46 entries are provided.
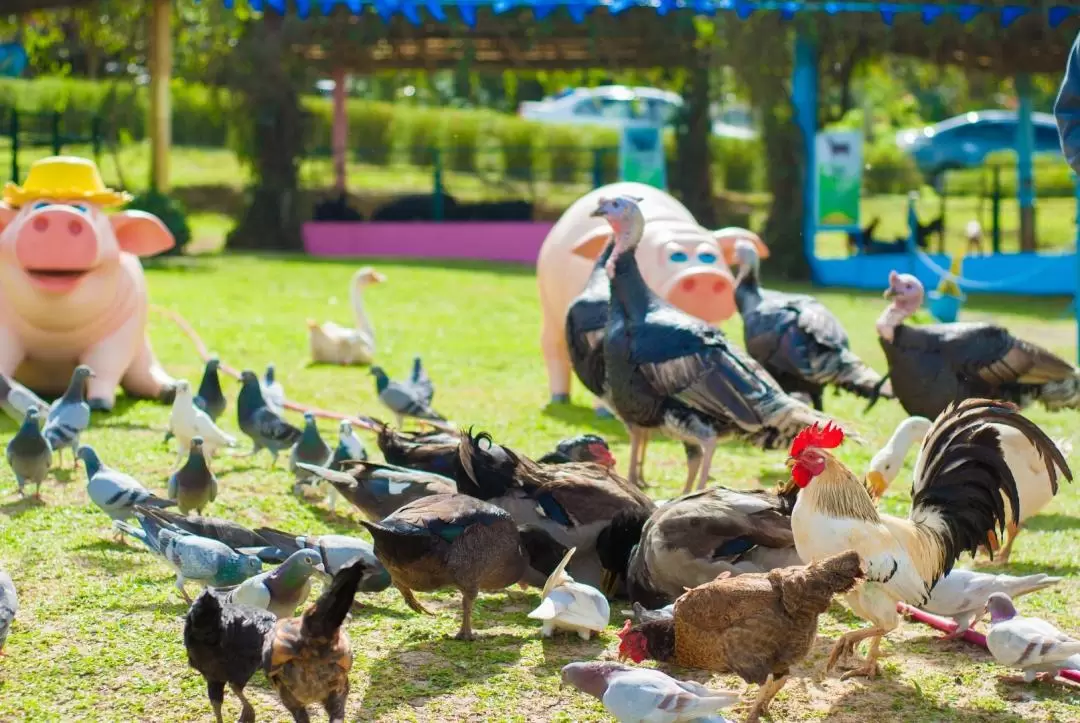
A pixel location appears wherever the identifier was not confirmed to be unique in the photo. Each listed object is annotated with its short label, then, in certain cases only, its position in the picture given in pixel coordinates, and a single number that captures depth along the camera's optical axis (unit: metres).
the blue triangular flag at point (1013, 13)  18.95
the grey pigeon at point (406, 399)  8.52
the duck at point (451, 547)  5.07
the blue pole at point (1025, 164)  21.42
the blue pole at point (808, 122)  20.33
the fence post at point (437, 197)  22.46
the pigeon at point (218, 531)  5.57
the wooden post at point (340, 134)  23.27
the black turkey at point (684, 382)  6.96
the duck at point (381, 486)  5.94
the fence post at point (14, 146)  19.64
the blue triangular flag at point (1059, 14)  18.70
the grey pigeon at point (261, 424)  7.60
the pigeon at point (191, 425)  7.30
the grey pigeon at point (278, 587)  4.82
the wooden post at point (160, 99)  20.23
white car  32.59
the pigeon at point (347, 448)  6.98
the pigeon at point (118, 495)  6.12
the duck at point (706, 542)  5.37
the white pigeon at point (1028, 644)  4.70
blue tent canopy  19.00
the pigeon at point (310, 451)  7.12
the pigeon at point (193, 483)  6.33
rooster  4.82
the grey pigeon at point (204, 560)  5.25
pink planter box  22.02
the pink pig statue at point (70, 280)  9.09
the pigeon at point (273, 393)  8.50
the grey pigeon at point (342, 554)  5.29
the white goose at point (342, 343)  11.72
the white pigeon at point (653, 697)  4.08
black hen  4.16
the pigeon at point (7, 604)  4.73
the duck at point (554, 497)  5.84
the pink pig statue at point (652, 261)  9.06
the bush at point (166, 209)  18.97
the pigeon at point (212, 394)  8.44
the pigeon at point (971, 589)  5.18
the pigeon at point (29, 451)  6.79
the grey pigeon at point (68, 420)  7.43
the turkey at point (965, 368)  7.65
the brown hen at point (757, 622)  4.33
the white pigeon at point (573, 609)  5.16
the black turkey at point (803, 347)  8.48
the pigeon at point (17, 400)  8.10
